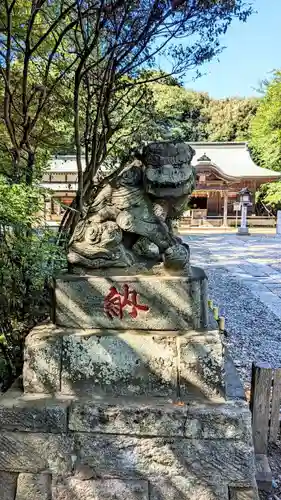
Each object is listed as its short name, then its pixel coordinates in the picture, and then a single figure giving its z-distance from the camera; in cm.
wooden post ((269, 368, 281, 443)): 250
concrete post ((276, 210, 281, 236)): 1908
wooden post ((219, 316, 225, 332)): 319
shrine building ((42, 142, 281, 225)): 2198
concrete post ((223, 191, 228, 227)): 2181
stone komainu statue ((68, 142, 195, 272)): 184
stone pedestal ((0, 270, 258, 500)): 168
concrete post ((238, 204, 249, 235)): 1866
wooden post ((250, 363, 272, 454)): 242
